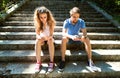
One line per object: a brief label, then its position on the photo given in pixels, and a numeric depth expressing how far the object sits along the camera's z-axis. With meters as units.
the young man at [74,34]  1.90
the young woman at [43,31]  1.86
